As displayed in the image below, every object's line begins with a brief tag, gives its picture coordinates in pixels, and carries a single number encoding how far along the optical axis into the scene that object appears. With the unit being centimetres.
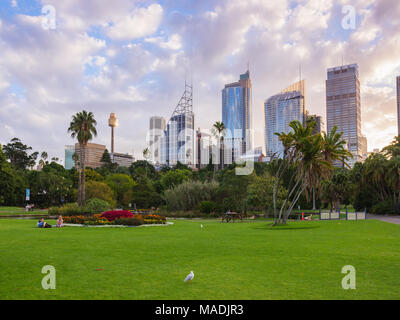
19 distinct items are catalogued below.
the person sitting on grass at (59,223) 2638
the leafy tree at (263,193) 4216
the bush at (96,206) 4147
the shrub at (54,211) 4191
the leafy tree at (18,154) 10712
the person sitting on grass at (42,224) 2527
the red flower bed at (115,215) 3025
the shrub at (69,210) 3872
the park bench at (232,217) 3601
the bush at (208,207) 4822
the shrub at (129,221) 2838
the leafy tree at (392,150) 5278
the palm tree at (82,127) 4703
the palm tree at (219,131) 7884
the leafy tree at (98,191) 5369
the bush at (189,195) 5178
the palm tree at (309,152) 2766
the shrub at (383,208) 4802
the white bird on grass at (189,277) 740
